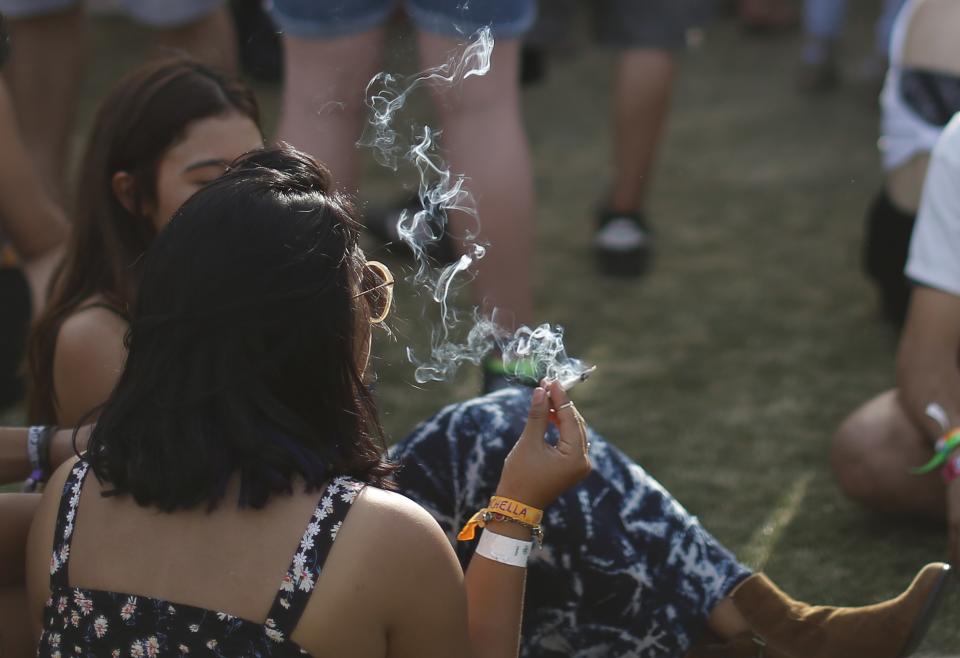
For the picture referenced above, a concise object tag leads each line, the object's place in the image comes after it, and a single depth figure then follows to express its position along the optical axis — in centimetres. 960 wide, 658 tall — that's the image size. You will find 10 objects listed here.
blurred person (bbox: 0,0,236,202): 766
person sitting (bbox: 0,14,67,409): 577
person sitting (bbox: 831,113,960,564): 463
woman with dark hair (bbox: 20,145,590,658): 284
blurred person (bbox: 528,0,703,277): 773
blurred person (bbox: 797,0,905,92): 1207
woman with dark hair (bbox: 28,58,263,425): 433
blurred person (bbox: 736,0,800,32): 1423
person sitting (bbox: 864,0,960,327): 581
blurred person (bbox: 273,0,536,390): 570
